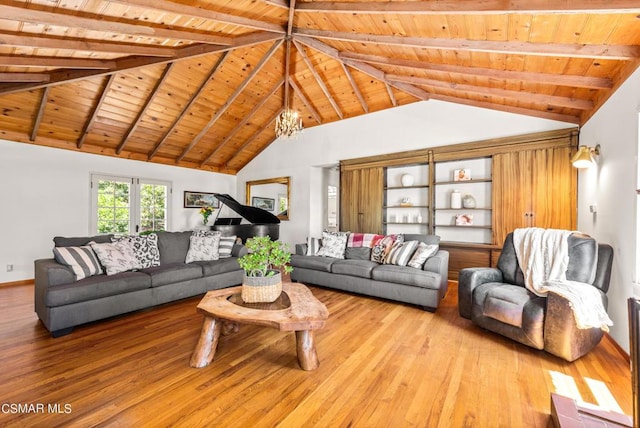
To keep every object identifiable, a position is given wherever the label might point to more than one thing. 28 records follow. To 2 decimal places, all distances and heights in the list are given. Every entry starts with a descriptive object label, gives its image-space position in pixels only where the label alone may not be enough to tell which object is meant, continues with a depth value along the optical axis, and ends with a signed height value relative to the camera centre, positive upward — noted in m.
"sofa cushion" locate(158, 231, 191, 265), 3.94 -0.53
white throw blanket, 2.17 -0.61
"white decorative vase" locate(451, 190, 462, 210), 4.74 +0.16
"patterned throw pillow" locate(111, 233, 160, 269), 3.59 -0.51
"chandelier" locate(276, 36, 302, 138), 4.11 +1.32
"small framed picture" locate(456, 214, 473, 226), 4.73 -0.17
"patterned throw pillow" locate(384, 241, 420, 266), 3.89 -0.61
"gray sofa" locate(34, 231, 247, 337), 2.68 -0.86
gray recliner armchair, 2.23 -0.85
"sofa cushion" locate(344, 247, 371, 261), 4.48 -0.71
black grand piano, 5.93 -0.32
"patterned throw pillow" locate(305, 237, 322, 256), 4.82 -0.63
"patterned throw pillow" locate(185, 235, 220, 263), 4.12 -0.58
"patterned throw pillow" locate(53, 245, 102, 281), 2.93 -0.54
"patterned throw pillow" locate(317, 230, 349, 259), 4.66 -0.59
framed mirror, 7.16 +0.43
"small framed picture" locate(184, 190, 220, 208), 7.08 +0.28
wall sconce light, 3.05 +0.61
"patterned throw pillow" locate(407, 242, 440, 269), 3.71 -0.60
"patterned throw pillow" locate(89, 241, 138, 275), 3.21 -0.55
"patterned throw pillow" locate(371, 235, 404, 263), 4.18 -0.57
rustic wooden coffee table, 1.98 -0.78
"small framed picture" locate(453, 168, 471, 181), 4.73 +0.62
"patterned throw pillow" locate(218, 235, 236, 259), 4.38 -0.57
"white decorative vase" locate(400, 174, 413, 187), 5.26 +0.58
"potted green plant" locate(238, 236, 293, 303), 2.32 -0.54
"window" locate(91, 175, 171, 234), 5.64 +0.14
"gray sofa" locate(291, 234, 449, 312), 3.44 -0.93
